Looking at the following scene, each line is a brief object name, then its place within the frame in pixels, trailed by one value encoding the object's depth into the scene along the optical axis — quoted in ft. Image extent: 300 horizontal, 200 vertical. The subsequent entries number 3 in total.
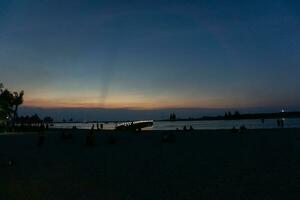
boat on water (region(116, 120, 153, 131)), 152.98
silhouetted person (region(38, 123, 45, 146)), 66.63
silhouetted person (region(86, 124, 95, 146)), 64.85
